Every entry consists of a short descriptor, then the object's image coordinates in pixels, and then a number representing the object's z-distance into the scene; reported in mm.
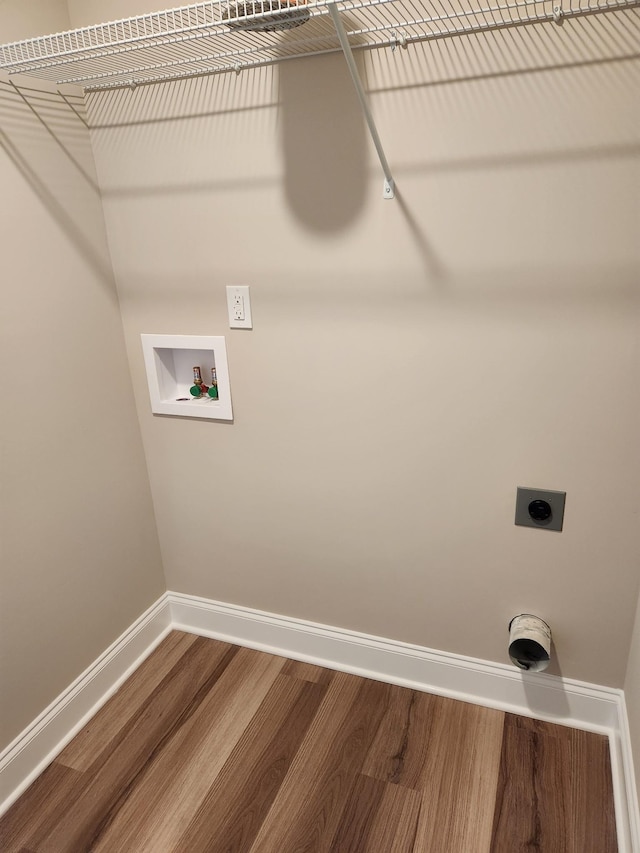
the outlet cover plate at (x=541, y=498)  1409
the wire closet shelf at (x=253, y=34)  1020
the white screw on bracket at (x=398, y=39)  1205
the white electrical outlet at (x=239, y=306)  1536
